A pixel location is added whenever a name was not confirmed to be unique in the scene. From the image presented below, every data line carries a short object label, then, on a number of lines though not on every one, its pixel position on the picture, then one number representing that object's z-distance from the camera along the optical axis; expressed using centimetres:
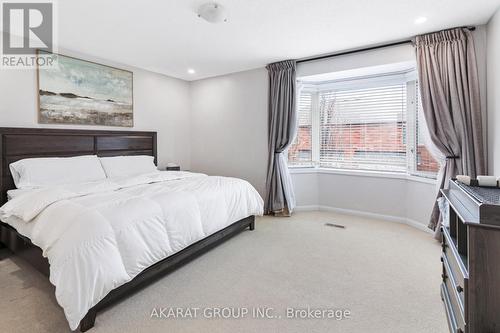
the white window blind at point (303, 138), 455
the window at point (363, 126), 375
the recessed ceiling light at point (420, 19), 264
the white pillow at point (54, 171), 285
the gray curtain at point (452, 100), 278
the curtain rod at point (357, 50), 324
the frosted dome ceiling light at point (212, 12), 236
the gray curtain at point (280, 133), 406
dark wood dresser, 113
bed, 163
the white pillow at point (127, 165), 356
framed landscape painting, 330
